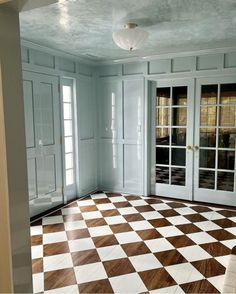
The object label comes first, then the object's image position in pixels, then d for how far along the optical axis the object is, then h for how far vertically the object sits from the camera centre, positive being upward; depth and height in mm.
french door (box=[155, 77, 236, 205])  4188 -258
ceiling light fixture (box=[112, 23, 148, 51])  2771 +933
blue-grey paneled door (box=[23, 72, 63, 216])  3717 -222
